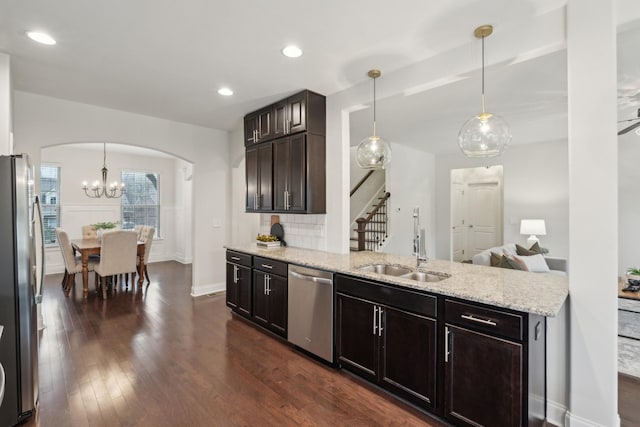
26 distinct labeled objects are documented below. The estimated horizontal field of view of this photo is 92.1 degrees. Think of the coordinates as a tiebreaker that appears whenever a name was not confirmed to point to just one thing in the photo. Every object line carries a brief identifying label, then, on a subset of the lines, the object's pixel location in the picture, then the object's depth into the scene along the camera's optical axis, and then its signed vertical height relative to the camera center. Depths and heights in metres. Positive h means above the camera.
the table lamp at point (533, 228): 5.95 -0.34
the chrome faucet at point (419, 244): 2.72 -0.30
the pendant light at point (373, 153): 2.95 +0.56
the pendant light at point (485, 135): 2.18 +0.55
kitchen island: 1.75 -0.83
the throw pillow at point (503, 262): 3.92 -0.66
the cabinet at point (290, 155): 3.59 +0.70
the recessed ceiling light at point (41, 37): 2.41 +1.39
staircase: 6.43 -0.42
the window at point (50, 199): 6.75 +0.27
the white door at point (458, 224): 7.80 -0.34
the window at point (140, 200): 7.81 +0.30
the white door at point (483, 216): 7.68 -0.13
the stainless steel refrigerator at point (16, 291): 1.99 -0.52
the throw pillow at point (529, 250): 5.00 -0.66
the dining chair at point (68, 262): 5.04 -0.89
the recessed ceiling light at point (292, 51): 2.62 +1.39
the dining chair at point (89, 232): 6.43 -0.43
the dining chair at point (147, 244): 5.80 -0.61
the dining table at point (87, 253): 5.09 -0.71
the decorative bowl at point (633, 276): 3.40 -0.73
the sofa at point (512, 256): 4.54 -0.75
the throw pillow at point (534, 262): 4.42 -0.76
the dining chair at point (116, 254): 5.00 -0.72
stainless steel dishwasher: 2.79 -0.95
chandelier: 6.93 +0.52
